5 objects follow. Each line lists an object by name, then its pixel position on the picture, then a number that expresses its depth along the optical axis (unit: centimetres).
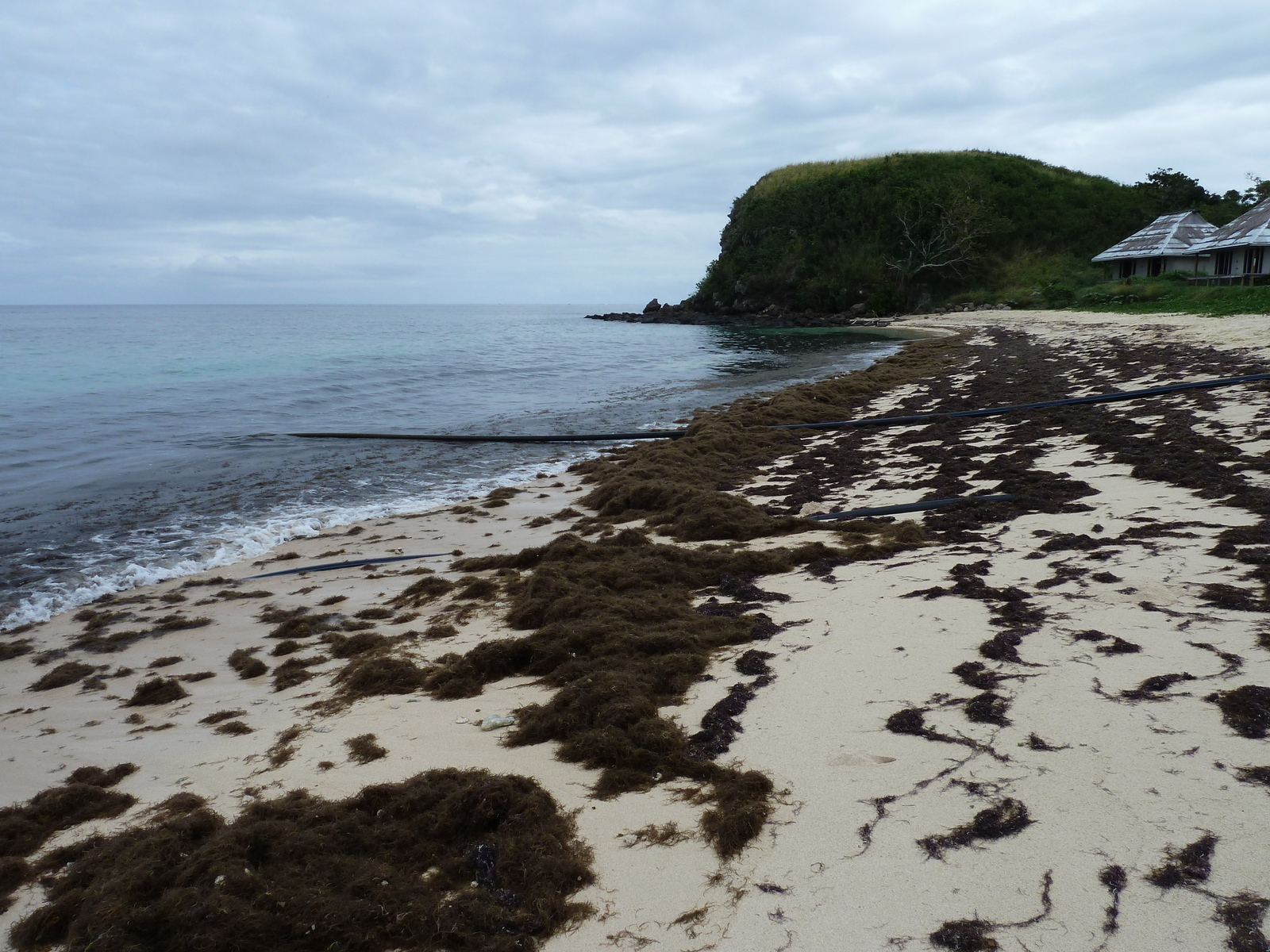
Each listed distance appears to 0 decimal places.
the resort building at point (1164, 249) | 3588
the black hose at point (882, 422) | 951
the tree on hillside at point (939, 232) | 4784
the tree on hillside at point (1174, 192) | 4825
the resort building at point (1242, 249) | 2942
